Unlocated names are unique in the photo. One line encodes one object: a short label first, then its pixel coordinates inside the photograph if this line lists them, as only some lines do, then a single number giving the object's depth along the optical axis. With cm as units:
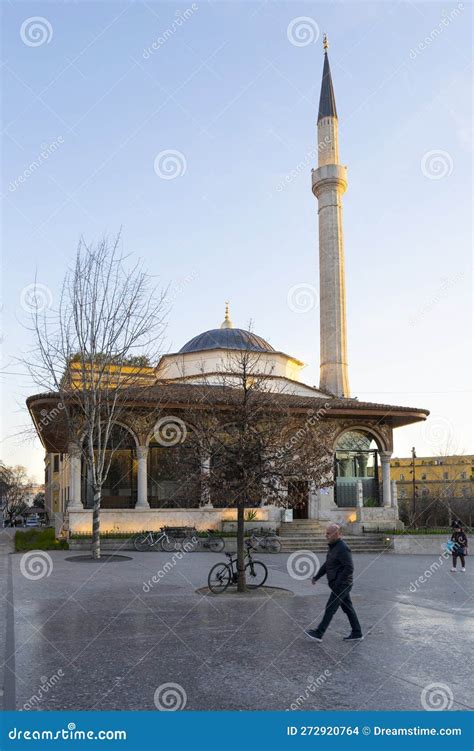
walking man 844
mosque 2634
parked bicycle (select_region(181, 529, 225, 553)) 2340
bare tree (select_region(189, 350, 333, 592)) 1300
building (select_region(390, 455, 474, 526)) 5116
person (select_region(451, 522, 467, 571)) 1795
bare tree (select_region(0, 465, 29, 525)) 8018
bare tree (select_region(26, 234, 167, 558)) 2086
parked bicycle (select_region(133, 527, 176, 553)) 2292
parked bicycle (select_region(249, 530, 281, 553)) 2333
